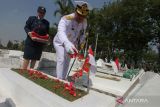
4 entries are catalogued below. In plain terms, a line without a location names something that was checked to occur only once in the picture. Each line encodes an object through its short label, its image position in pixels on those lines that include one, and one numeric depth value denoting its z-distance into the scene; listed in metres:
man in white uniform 1.78
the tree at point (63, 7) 11.87
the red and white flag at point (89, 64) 1.45
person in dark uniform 2.26
